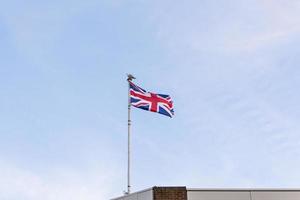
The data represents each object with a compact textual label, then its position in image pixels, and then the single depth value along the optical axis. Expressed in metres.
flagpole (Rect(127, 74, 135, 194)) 27.05
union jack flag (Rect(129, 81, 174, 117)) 29.45
